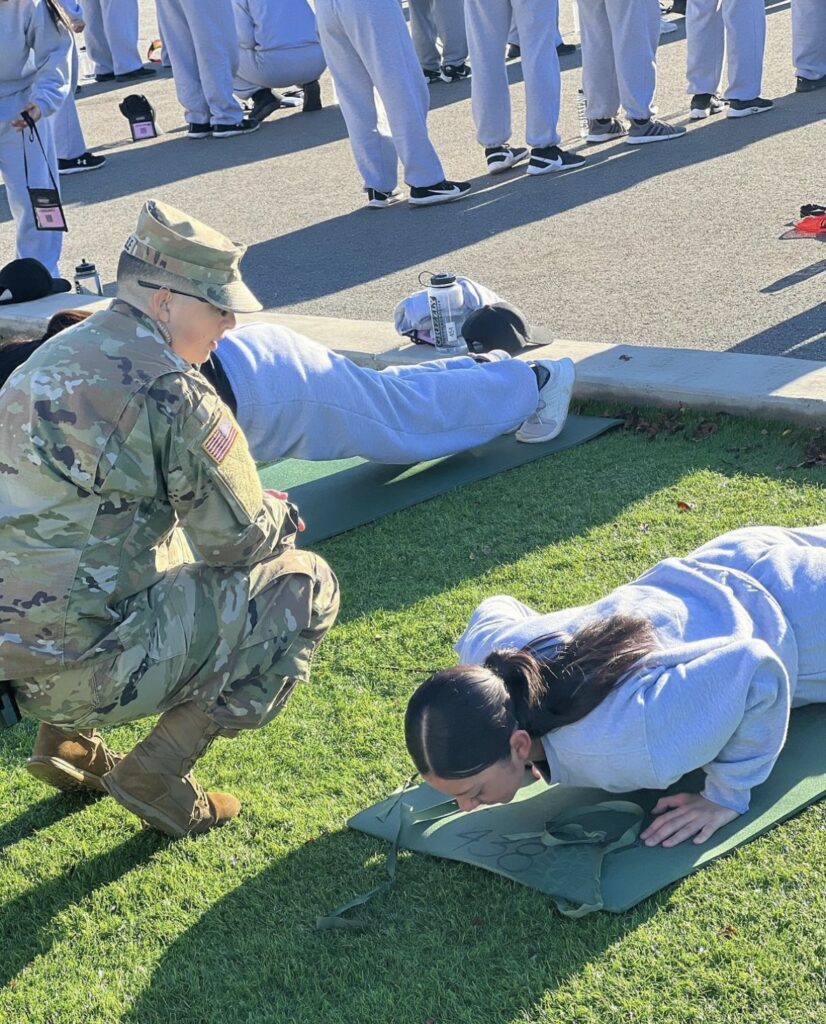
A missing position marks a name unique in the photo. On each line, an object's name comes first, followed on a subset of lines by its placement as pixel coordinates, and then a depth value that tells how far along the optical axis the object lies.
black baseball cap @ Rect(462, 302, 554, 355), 5.45
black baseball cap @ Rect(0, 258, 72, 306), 7.64
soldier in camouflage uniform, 2.75
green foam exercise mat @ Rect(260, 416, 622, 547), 4.70
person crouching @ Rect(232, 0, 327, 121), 12.02
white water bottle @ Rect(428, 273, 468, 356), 5.56
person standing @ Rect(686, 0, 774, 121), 9.02
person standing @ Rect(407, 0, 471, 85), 12.74
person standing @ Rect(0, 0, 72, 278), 7.32
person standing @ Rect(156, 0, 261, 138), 11.46
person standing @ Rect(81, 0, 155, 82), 15.37
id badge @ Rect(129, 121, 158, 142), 12.70
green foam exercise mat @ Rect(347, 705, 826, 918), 2.75
